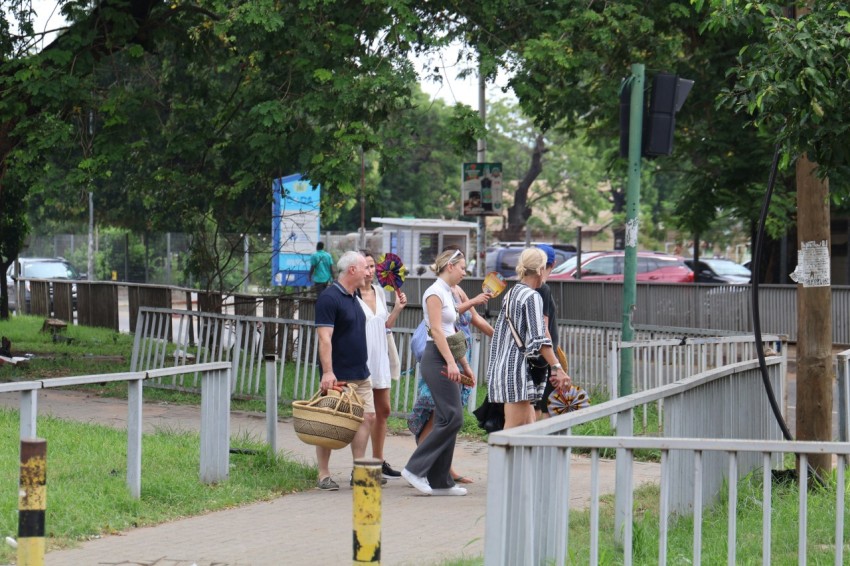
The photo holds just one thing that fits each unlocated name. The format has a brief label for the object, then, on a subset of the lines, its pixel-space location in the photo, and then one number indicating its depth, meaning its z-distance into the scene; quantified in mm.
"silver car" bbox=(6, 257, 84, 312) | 73562
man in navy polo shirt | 17391
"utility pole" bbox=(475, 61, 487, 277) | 64875
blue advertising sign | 33656
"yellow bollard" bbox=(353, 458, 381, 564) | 9242
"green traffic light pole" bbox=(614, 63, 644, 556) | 21891
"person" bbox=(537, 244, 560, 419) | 19973
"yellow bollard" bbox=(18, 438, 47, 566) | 9672
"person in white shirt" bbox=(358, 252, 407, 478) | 18594
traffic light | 22016
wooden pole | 16969
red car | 68375
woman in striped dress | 16734
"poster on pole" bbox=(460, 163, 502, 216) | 49469
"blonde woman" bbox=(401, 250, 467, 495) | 17578
